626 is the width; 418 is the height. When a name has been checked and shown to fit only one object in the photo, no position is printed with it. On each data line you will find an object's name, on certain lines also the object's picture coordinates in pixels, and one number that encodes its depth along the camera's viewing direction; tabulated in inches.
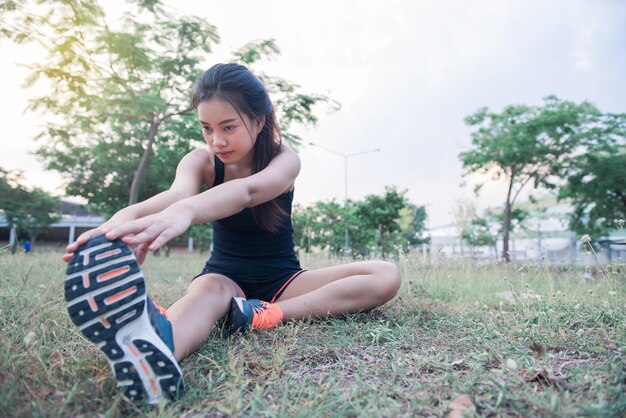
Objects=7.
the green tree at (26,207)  654.3
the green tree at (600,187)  481.1
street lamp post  610.0
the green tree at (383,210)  596.4
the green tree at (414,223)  1198.3
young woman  39.8
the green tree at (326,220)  629.9
